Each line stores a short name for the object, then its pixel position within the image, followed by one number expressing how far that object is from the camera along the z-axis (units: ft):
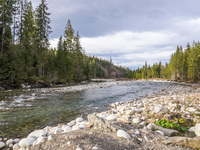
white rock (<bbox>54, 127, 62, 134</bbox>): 10.82
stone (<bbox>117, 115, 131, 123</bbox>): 13.07
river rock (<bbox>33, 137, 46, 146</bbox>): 8.64
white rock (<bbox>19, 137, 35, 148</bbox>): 8.86
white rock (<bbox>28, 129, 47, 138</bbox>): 10.72
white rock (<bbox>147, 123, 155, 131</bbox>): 10.79
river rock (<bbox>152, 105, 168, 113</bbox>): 15.42
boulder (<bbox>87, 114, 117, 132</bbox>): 9.88
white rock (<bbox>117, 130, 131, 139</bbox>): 8.71
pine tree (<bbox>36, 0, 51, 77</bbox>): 70.49
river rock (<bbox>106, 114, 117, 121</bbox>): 14.45
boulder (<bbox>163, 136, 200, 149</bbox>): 7.87
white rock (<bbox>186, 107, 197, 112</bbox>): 15.58
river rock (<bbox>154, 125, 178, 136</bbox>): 9.98
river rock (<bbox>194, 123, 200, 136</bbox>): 9.50
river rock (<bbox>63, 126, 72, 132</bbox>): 11.19
